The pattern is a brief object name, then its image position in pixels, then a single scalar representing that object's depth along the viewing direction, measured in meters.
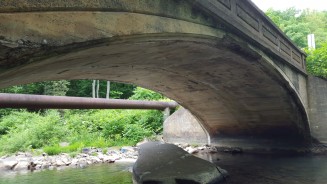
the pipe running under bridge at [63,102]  7.22
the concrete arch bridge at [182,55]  2.33
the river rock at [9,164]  10.32
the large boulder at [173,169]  6.24
